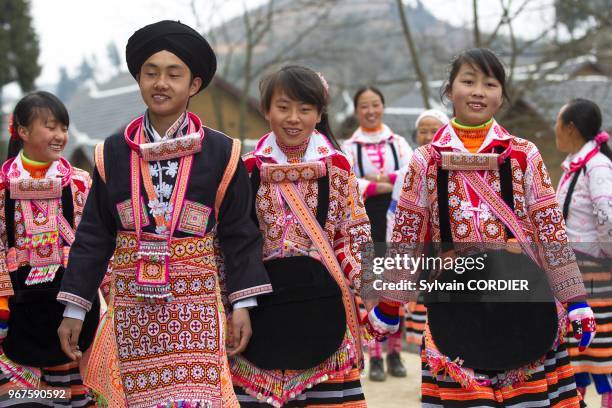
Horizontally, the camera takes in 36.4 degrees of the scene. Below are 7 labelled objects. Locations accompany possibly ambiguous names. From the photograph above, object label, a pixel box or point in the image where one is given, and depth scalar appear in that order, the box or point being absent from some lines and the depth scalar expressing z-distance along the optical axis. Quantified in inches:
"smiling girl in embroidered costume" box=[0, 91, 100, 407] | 186.1
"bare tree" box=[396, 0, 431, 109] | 518.1
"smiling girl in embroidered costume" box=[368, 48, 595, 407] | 154.3
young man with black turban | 144.8
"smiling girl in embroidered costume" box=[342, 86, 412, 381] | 294.4
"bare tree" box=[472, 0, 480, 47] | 494.6
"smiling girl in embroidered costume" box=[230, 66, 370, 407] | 157.9
